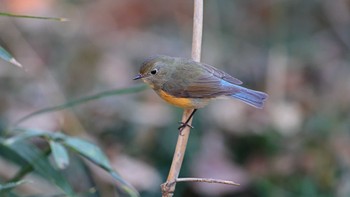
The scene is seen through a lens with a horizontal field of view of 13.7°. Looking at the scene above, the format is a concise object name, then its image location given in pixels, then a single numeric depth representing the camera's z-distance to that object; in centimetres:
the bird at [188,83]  658
